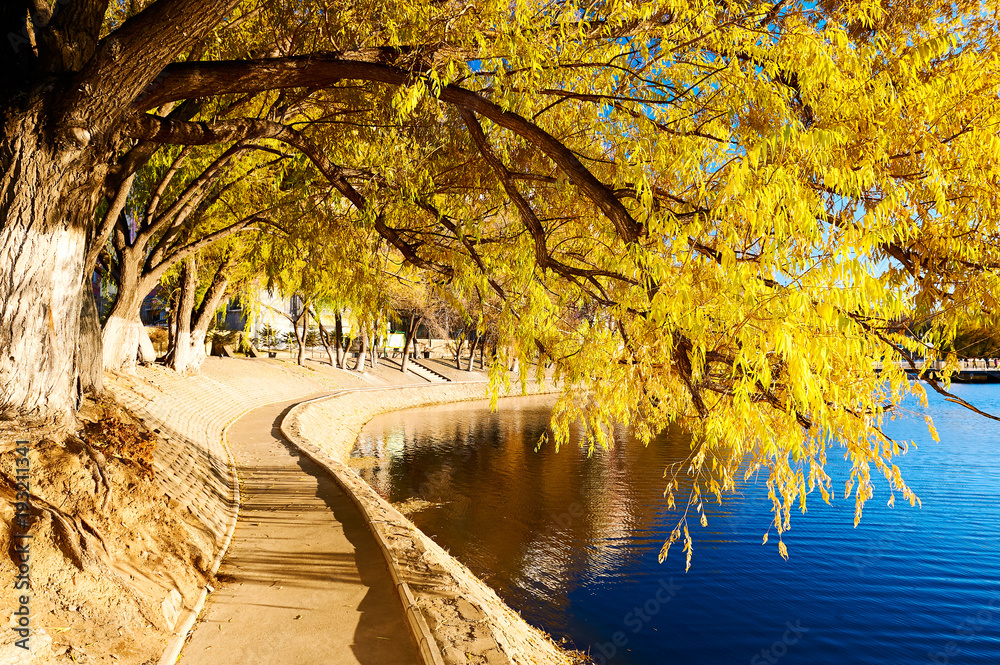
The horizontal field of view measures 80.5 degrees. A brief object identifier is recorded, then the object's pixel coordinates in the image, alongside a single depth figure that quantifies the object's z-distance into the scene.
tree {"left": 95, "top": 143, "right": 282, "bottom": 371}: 13.29
